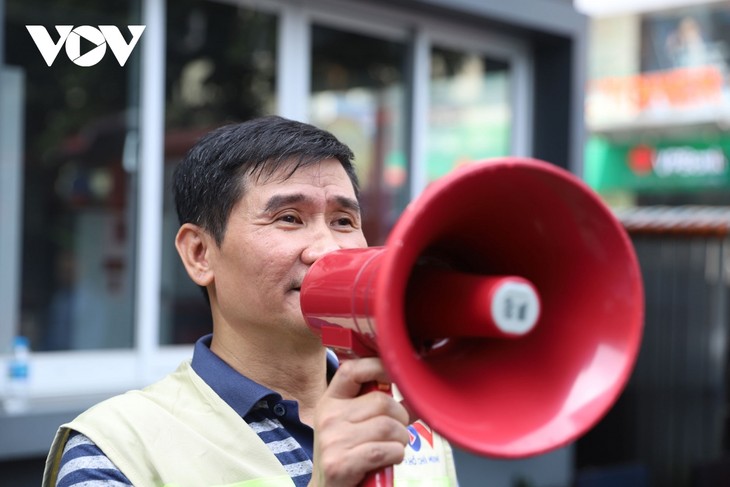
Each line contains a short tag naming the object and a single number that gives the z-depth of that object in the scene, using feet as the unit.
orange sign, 42.83
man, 5.48
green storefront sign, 42.11
